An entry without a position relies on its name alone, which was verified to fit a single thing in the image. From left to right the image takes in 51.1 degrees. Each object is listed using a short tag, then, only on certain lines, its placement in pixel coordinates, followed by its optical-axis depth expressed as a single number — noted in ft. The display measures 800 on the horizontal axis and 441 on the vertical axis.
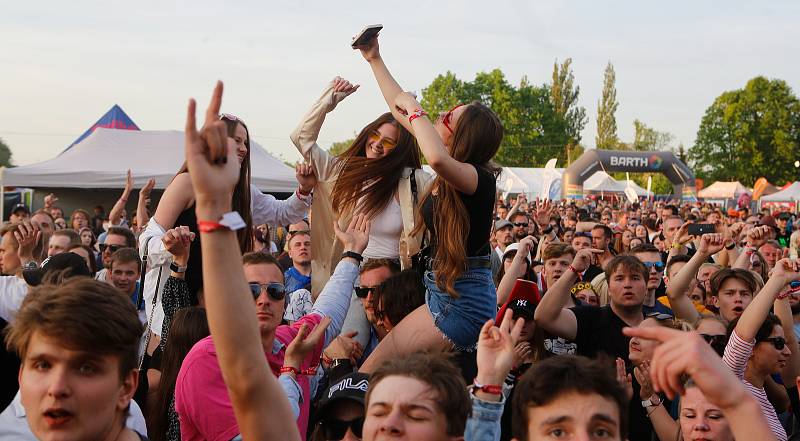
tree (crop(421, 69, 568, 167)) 228.22
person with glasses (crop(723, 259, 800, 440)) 14.10
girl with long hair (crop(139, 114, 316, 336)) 13.71
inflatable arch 125.90
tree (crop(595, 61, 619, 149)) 264.72
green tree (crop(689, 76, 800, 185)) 213.05
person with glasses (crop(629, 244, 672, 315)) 21.45
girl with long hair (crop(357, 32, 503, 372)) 12.33
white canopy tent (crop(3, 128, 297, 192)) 52.26
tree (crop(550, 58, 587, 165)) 252.62
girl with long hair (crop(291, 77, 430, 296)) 14.42
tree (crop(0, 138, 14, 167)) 238.89
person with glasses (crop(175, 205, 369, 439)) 9.29
